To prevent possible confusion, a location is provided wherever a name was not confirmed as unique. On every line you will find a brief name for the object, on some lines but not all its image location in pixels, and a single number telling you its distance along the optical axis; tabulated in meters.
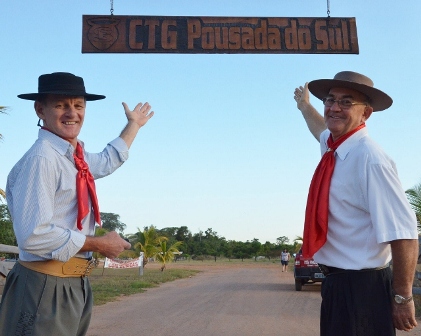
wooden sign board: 4.99
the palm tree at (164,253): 38.06
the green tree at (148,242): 36.38
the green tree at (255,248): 81.94
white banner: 23.44
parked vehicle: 15.78
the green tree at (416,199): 12.75
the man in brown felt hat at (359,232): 2.72
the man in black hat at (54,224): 2.59
